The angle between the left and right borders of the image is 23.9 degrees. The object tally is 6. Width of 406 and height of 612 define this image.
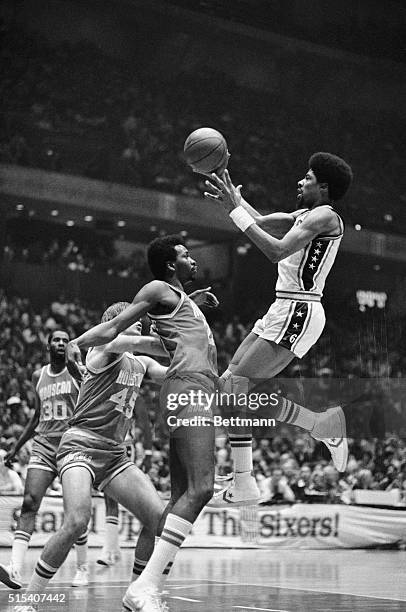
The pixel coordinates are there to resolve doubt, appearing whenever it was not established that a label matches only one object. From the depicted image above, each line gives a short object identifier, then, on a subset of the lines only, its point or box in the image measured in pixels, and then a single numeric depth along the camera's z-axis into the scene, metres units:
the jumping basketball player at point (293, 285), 6.16
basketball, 6.26
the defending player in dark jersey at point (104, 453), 5.95
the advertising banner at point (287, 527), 14.18
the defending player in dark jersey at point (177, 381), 5.55
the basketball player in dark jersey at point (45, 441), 8.34
